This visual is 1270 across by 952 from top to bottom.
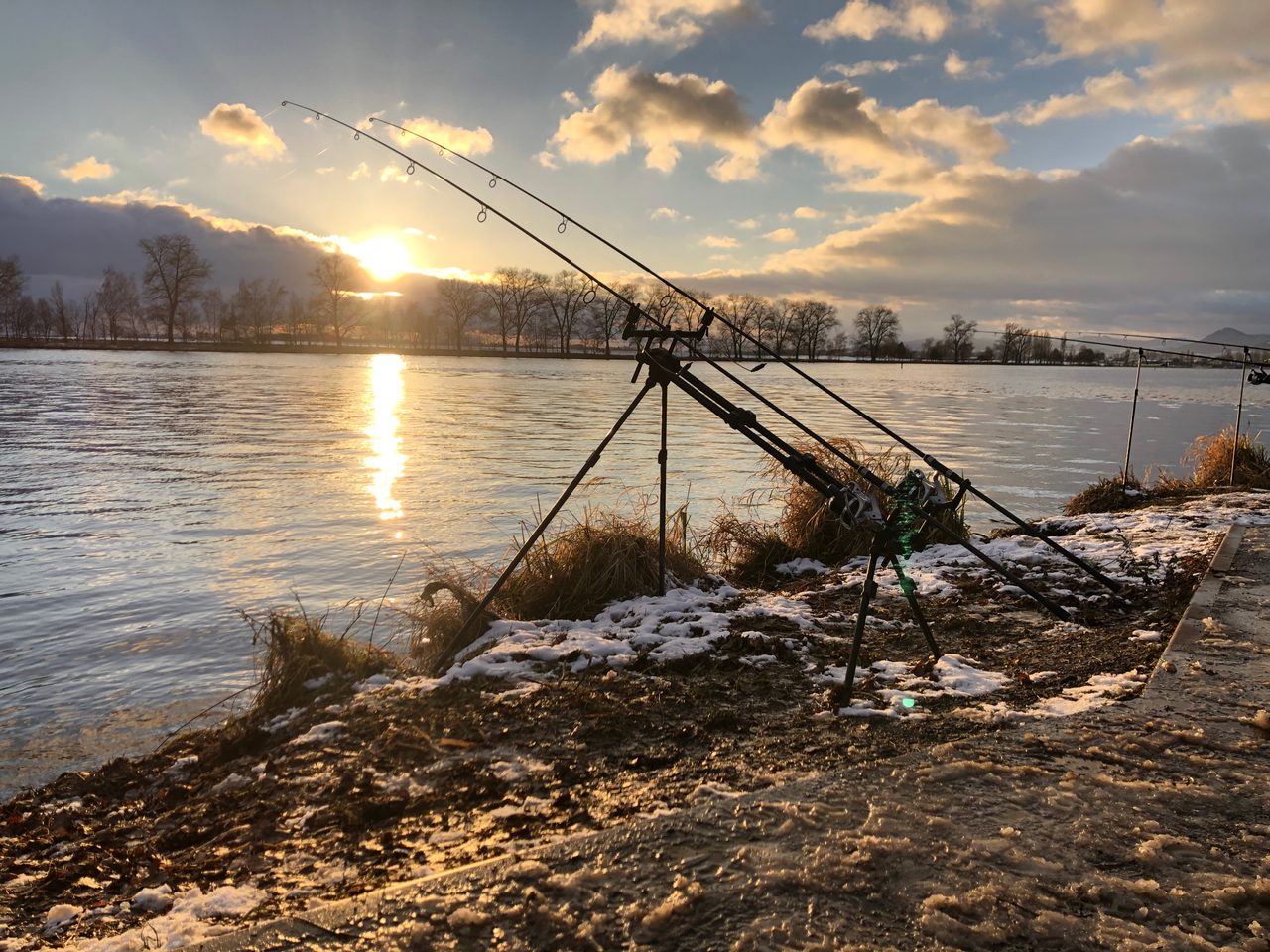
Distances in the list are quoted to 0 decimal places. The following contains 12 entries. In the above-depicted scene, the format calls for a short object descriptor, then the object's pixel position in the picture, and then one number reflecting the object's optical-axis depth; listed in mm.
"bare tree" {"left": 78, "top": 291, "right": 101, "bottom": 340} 139325
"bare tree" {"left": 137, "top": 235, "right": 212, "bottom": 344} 114188
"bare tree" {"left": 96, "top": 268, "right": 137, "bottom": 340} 133750
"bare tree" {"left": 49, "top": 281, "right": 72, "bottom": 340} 121969
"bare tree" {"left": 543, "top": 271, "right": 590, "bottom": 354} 136825
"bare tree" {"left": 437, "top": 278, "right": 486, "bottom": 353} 147750
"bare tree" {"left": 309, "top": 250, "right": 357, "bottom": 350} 131125
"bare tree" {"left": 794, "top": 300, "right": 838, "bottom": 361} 175875
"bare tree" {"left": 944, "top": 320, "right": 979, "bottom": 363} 179025
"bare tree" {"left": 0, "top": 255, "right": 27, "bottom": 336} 104438
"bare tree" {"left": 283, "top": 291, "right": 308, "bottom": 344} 148325
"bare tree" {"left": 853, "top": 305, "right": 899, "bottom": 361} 189375
